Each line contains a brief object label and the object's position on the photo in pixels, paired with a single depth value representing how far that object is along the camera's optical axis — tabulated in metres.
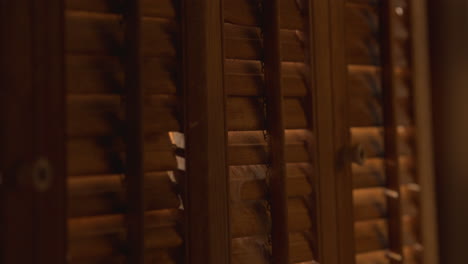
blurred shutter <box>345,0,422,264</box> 1.03
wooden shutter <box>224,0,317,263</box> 0.96
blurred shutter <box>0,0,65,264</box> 0.86
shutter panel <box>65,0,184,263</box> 0.89
